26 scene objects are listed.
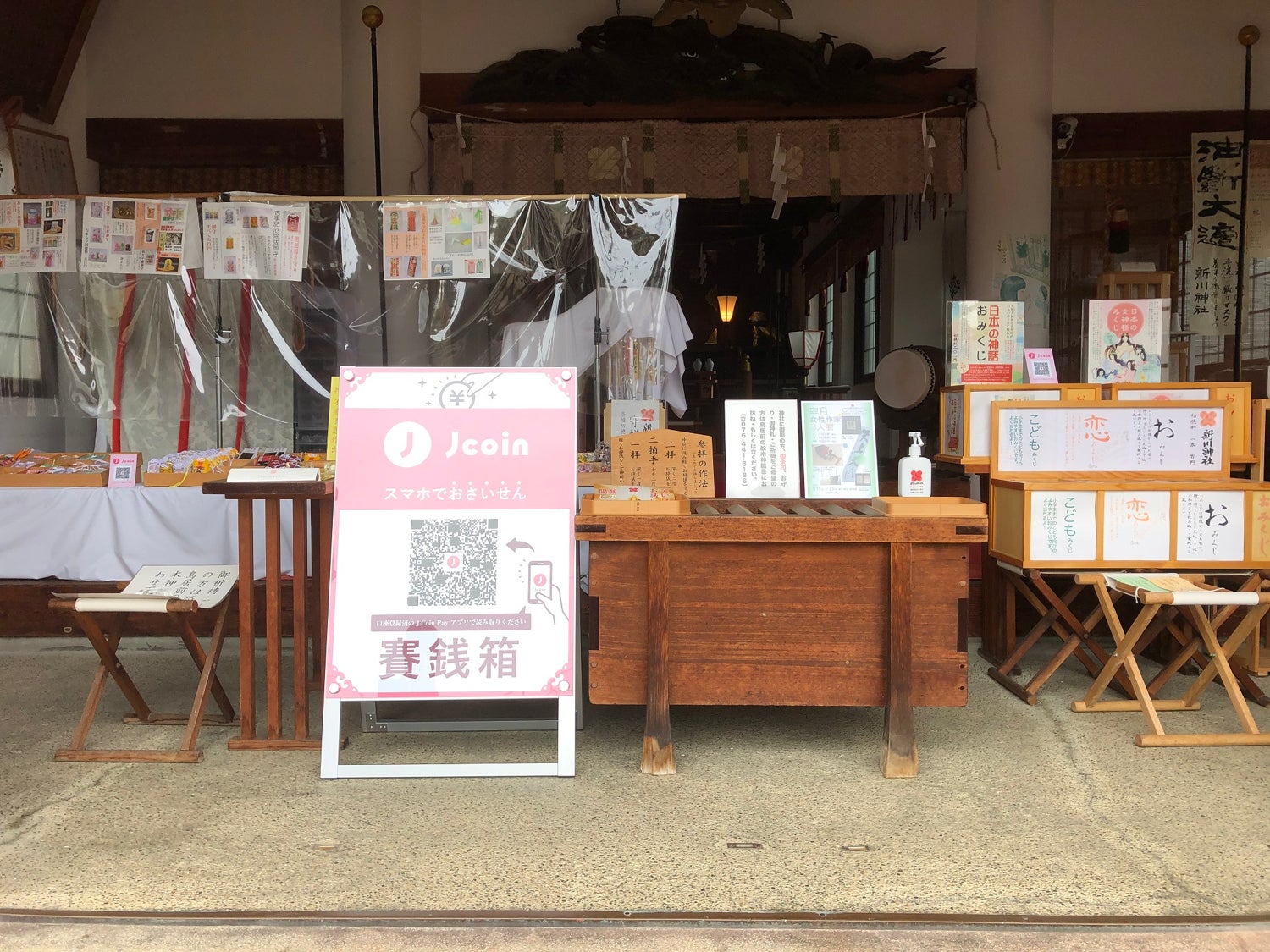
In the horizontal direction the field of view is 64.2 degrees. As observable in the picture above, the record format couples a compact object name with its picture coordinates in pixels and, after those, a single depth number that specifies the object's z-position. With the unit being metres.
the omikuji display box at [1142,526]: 4.06
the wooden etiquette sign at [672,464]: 3.91
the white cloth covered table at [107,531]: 4.99
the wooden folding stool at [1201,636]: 3.45
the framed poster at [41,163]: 6.20
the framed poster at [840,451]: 3.74
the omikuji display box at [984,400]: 4.51
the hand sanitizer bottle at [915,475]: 3.52
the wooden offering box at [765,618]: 3.19
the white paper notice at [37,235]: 5.50
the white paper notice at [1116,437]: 4.34
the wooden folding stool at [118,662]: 3.26
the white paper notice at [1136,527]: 4.08
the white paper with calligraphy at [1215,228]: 7.04
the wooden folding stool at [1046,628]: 3.96
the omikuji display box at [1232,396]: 4.51
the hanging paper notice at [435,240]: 5.40
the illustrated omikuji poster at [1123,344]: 4.61
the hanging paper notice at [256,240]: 5.45
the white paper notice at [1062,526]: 4.06
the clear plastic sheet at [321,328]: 5.36
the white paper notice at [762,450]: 3.70
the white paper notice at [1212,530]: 4.07
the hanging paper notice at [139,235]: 5.45
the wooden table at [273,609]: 3.37
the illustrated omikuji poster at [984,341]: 4.69
